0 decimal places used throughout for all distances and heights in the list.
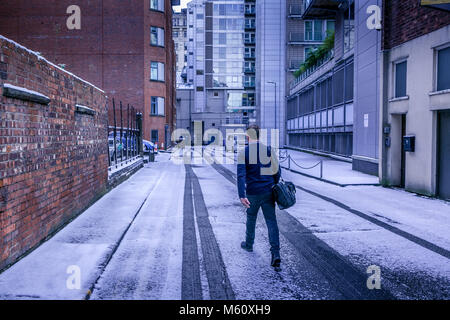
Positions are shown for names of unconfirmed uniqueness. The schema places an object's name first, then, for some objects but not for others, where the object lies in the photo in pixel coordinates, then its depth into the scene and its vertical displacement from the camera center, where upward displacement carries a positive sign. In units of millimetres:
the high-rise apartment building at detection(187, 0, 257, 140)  83375 +15071
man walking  6023 -464
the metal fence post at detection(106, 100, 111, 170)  13324 +356
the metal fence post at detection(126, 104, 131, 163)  19427 +80
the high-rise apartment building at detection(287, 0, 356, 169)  26047 +3428
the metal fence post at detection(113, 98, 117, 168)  15523 -428
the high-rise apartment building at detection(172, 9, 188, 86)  114438 +27307
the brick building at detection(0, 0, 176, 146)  42875 +10247
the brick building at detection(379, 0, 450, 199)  12266 +1338
